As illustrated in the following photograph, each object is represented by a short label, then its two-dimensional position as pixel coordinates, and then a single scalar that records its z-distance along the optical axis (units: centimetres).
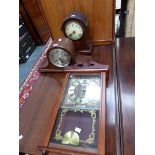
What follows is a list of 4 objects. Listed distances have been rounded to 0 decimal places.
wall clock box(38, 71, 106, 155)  53
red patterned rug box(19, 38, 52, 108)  105
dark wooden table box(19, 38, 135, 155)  57
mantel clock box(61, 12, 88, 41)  88
